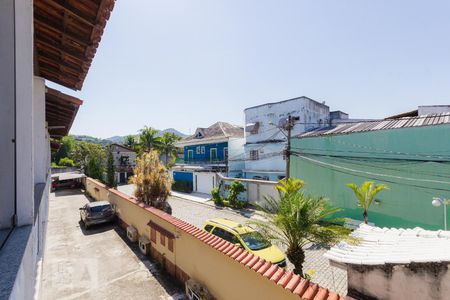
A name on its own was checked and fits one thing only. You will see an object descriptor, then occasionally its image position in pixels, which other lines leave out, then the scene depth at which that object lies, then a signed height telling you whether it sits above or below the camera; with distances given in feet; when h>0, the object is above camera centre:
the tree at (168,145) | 145.48 +5.89
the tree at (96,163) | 91.20 -2.88
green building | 40.60 -3.09
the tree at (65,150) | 215.59 +6.15
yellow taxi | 30.40 -12.14
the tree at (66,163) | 196.34 -5.54
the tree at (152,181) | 46.70 -5.39
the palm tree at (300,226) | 24.54 -7.98
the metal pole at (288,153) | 51.60 -0.25
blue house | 97.07 -0.39
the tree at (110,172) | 72.69 -5.16
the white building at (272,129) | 86.17 +9.06
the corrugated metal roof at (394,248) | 13.98 -7.32
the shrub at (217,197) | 76.69 -14.55
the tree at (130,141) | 179.22 +10.62
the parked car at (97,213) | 47.47 -12.11
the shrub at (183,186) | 101.22 -14.41
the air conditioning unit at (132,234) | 40.40 -13.88
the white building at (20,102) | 7.82 +2.26
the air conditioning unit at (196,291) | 23.15 -14.15
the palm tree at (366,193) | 43.06 -8.17
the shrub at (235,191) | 72.64 -12.01
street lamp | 31.09 -8.53
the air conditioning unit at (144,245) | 35.85 -14.12
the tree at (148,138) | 141.49 +10.23
